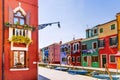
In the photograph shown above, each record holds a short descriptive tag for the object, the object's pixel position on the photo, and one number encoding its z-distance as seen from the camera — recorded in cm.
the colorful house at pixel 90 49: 1863
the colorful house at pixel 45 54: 3328
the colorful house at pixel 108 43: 1610
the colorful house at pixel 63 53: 2510
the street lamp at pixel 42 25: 844
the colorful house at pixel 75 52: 2173
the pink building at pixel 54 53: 2886
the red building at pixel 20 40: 743
